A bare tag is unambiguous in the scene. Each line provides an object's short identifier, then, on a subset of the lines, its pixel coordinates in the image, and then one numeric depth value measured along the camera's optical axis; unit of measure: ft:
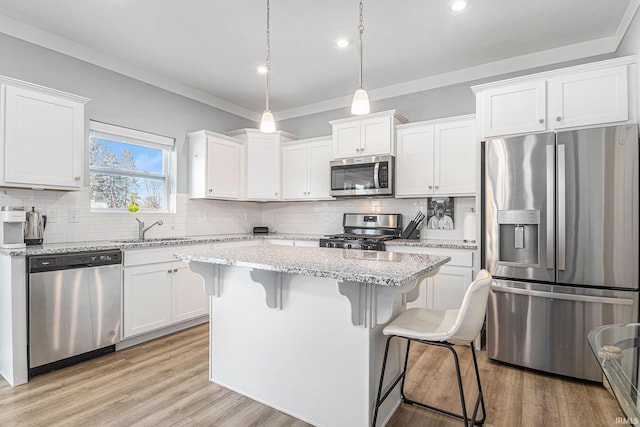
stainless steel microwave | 12.58
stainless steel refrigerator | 7.71
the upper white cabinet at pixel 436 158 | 11.43
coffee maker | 8.13
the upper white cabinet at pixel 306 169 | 14.66
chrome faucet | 11.78
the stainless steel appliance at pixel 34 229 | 8.92
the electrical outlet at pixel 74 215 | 10.36
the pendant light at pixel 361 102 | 6.88
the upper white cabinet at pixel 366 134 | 12.60
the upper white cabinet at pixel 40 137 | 8.31
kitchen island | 5.54
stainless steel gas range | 11.91
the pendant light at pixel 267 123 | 7.88
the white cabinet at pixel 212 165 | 13.56
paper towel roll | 11.51
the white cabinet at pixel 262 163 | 15.11
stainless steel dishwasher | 8.04
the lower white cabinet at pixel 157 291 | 9.95
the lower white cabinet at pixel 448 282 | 10.43
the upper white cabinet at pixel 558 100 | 8.12
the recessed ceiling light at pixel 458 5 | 8.25
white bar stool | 4.93
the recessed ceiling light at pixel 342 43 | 10.12
